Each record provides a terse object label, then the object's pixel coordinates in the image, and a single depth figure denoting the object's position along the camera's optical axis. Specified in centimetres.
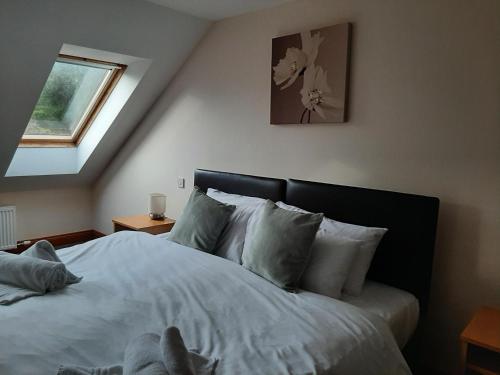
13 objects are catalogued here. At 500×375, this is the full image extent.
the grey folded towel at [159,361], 120
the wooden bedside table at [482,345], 171
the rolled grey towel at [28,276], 181
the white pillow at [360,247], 211
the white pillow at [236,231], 254
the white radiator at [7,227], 397
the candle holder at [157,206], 371
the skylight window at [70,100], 365
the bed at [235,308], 143
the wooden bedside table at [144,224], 347
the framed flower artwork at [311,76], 250
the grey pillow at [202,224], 261
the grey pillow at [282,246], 209
